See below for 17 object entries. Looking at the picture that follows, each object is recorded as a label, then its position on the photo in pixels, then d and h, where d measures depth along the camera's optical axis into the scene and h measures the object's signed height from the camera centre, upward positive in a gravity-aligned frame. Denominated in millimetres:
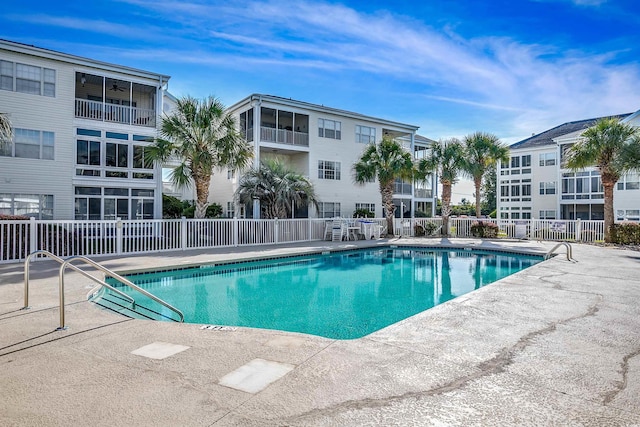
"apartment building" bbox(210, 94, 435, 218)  21625 +4021
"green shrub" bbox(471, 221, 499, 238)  20203 -970
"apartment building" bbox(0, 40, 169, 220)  16000 +3391
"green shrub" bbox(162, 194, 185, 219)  22797 +191
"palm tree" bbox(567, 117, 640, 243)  16234 +2660
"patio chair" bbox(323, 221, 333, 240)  18938 -946
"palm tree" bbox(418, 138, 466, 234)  20688 +2560
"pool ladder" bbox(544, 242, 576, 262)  11656 -1374
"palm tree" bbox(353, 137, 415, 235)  20078 +2366
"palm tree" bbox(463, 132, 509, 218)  22422 +3614
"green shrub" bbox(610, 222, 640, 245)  15875 -945
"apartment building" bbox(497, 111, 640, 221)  26516 +2060
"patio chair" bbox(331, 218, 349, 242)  18719 -894
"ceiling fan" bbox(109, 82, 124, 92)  19228 +6341
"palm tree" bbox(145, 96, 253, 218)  14906 +2707
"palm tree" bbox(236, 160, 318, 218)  17828 +1082
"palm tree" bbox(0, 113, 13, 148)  11109 +2513
